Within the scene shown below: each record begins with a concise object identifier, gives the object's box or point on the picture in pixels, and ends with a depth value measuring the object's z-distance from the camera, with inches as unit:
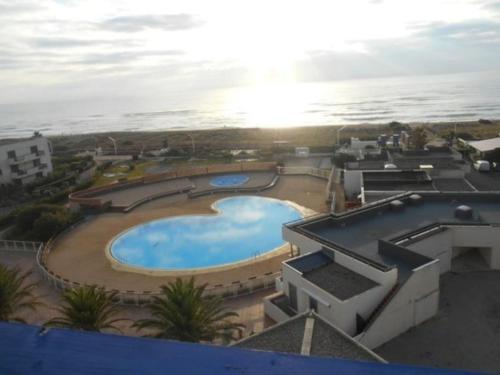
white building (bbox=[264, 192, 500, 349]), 605.6
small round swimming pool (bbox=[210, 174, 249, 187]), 1802.4
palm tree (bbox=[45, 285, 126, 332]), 613.6
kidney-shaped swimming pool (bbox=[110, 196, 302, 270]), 1119.6
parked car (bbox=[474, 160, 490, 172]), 1363.2
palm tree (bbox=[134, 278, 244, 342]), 571.8
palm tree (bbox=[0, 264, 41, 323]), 659.4
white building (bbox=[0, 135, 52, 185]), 1957.4
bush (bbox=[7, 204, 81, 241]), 1289.4
